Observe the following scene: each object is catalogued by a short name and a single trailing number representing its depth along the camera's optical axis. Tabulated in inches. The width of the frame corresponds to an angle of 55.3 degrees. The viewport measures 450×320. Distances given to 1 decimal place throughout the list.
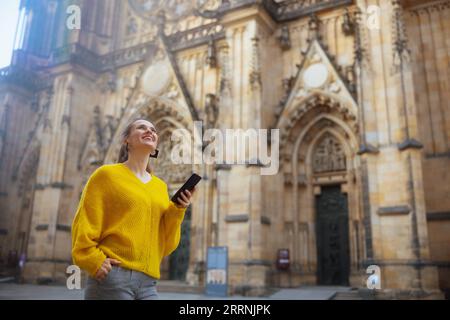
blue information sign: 494.3
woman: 88.2
